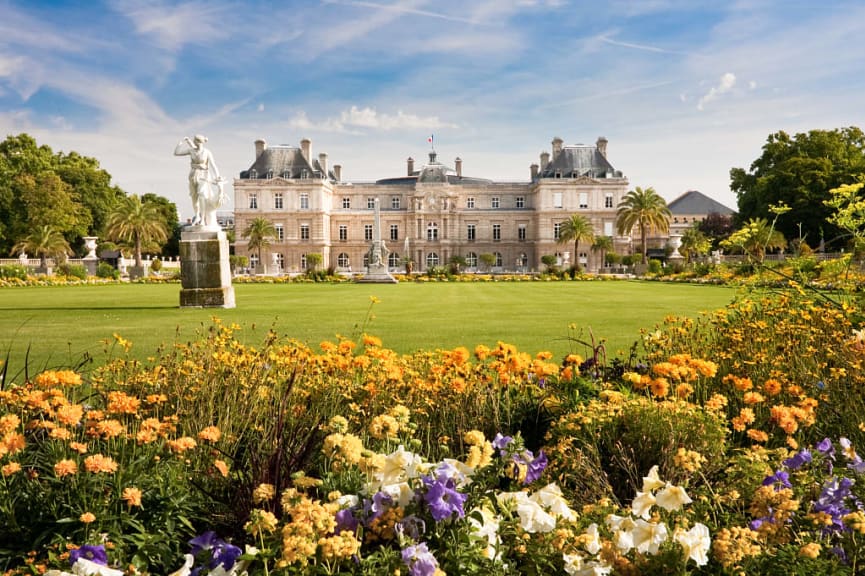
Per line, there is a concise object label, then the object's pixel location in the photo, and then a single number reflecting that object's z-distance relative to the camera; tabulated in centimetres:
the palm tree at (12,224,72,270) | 4791
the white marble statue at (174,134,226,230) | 1681
